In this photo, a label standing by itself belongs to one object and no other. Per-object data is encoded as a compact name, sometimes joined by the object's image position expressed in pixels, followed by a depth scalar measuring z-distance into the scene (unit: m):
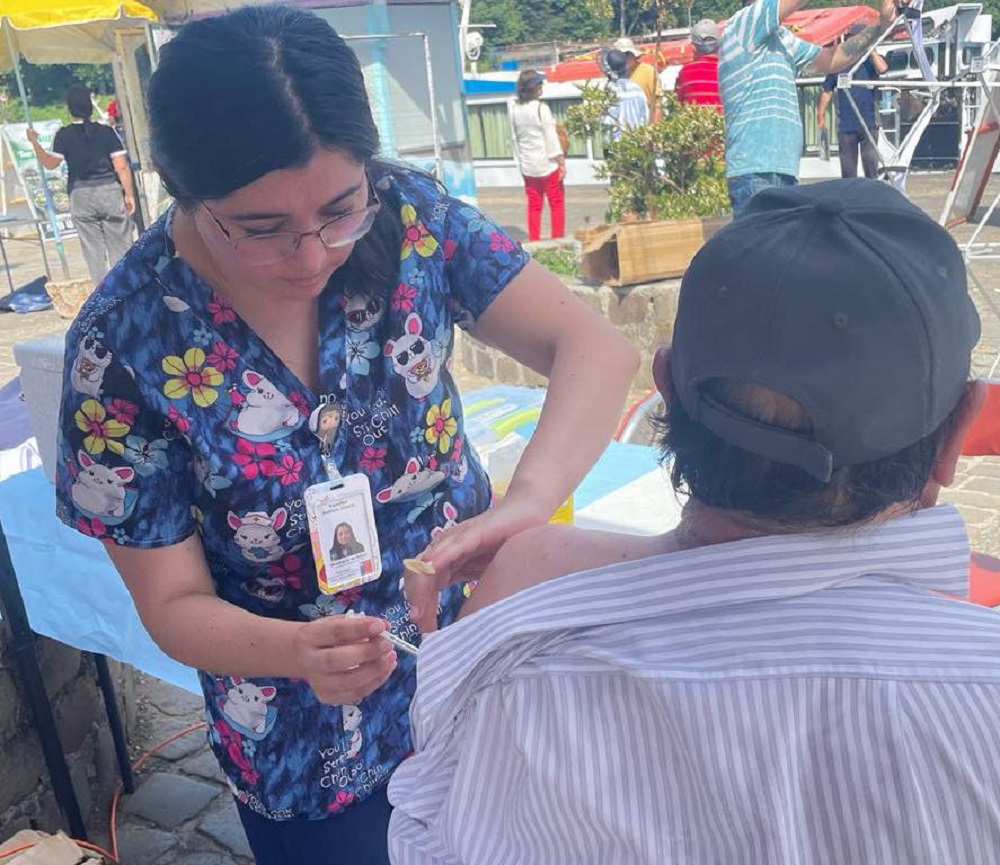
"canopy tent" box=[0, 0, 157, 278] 8.41
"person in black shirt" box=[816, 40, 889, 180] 9.84
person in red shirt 7.52
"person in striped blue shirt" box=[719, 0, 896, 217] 5.34
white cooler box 2.71
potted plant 6.05
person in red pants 9.94
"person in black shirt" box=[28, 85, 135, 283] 9.52
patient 0.83
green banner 12.78
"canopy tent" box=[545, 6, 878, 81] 20.38
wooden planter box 6.01
